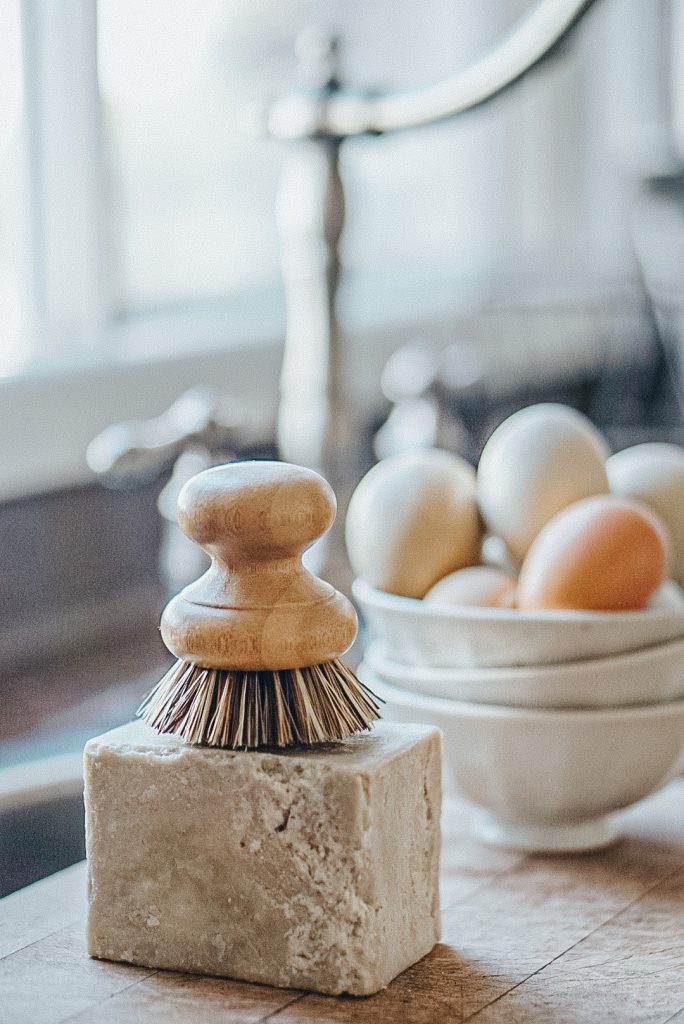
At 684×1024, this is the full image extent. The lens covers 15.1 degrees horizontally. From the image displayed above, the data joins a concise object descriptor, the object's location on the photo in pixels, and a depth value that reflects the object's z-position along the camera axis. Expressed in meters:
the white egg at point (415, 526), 0.76
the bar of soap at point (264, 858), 0.65
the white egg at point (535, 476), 0.76
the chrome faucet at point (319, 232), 0.90
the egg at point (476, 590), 0.75
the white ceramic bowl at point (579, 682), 0.73
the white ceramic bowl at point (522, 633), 0.73
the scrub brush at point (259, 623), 0.65
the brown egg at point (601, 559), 0.73
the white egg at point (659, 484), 0.78
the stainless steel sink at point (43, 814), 0.77
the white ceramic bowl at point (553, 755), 0.74
